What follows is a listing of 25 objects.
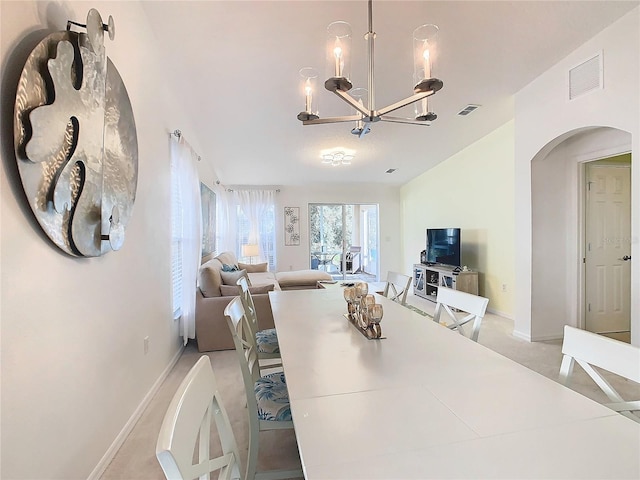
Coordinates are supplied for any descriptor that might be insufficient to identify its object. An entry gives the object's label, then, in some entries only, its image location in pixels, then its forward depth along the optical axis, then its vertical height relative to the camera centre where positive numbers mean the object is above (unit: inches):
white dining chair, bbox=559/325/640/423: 40.7 -16.7
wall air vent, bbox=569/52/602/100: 111.4 +54.4
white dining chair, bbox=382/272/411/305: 107.3 -16.5
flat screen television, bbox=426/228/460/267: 211.9 -8.3
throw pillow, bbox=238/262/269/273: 250.6 -24.3
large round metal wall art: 47.1 +16.2
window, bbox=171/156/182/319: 129.6 -2.8
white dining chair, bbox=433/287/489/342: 69.7 -16.5
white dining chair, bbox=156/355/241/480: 23.7 -16.2
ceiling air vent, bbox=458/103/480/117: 160.1 +61.2
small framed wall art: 303.6 +8.5
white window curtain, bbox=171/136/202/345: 132.9 -1.5
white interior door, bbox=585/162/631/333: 148.6 -7.2
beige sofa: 138.4 -28.7
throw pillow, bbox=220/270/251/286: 152.6 -19.0
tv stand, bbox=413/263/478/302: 200.1 -29.7
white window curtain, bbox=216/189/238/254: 261.4 +11.1
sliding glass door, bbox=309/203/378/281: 315.3 -4.4
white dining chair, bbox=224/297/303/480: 55.4 -30.4
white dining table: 27.5 -18.9
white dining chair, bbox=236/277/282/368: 86.9 -28.8
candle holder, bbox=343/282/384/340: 59.5 -14.9
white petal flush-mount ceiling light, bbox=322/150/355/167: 209.5 +50.2
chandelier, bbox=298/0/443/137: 67.4 +35.6
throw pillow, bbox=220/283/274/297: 145.3 -24.2
